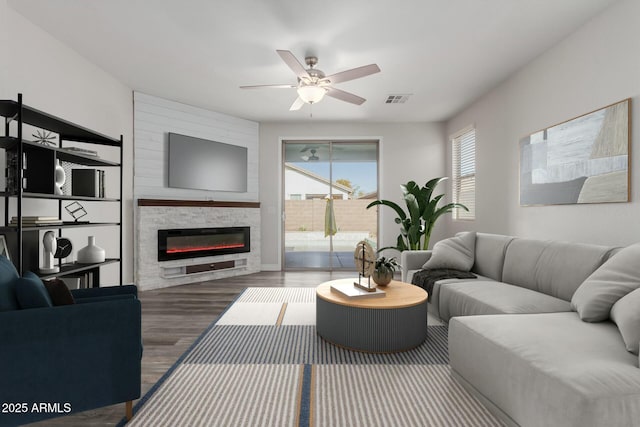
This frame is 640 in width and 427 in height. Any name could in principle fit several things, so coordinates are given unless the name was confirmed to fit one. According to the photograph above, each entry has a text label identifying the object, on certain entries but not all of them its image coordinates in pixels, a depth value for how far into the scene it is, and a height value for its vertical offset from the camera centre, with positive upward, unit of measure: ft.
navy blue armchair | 4.42 -2.05
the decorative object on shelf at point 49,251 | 8.42 -0.95
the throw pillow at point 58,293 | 5.10 -1.24
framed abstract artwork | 8.04 +1.54
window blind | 15.89 +2.18
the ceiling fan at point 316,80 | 9.08 +4.13
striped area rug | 5.33 -3.36
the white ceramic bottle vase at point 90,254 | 9.66 -1.20
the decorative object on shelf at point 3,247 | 7.15 -0.71
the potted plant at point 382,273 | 9.08 -1.67
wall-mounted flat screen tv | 15.79 +2.62
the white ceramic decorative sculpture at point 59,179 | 8.38 +0.96
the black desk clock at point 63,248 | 9.00 -0.93
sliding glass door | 19.27 +1.26
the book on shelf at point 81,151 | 8.41 +1.76
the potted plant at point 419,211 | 14.74 +0.12
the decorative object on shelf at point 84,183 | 9.64 +0.97
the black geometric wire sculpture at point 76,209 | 10.46 +0.20
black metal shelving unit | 6.73 +1.30
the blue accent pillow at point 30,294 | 4.72 -1.17
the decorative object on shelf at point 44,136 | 8.95 +2.29
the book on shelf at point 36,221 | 7.72 -0.14
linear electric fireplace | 15.12 -1.41
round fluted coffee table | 7.59 -2.62
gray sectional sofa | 3.86 -2.02
